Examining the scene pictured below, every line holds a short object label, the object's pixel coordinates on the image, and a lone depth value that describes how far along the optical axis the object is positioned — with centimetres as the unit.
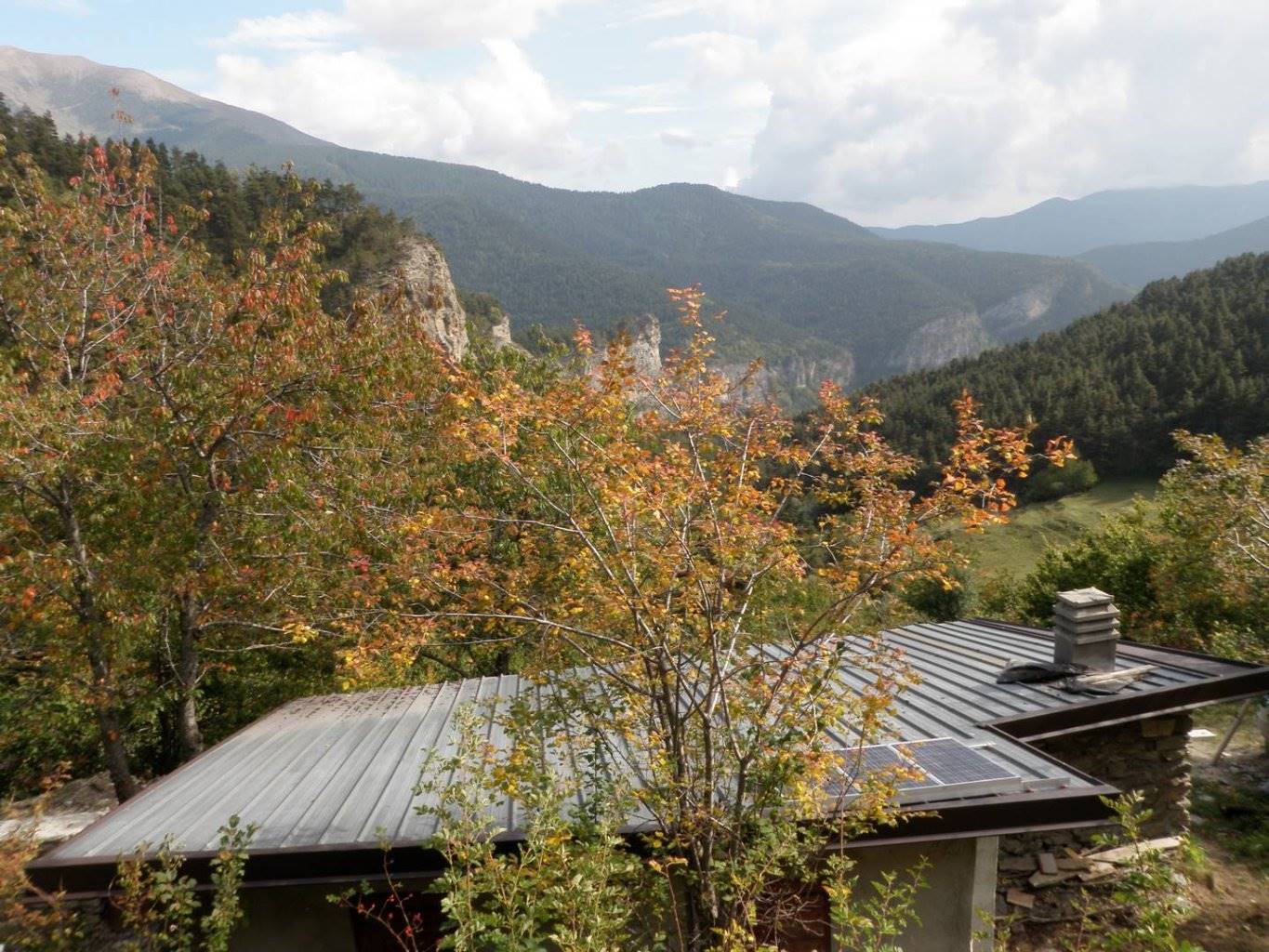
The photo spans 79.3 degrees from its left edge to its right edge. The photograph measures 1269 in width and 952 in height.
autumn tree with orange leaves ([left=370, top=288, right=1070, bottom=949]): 419
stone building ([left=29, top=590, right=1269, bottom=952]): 536
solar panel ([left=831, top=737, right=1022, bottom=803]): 541
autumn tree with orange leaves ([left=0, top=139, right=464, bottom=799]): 835
